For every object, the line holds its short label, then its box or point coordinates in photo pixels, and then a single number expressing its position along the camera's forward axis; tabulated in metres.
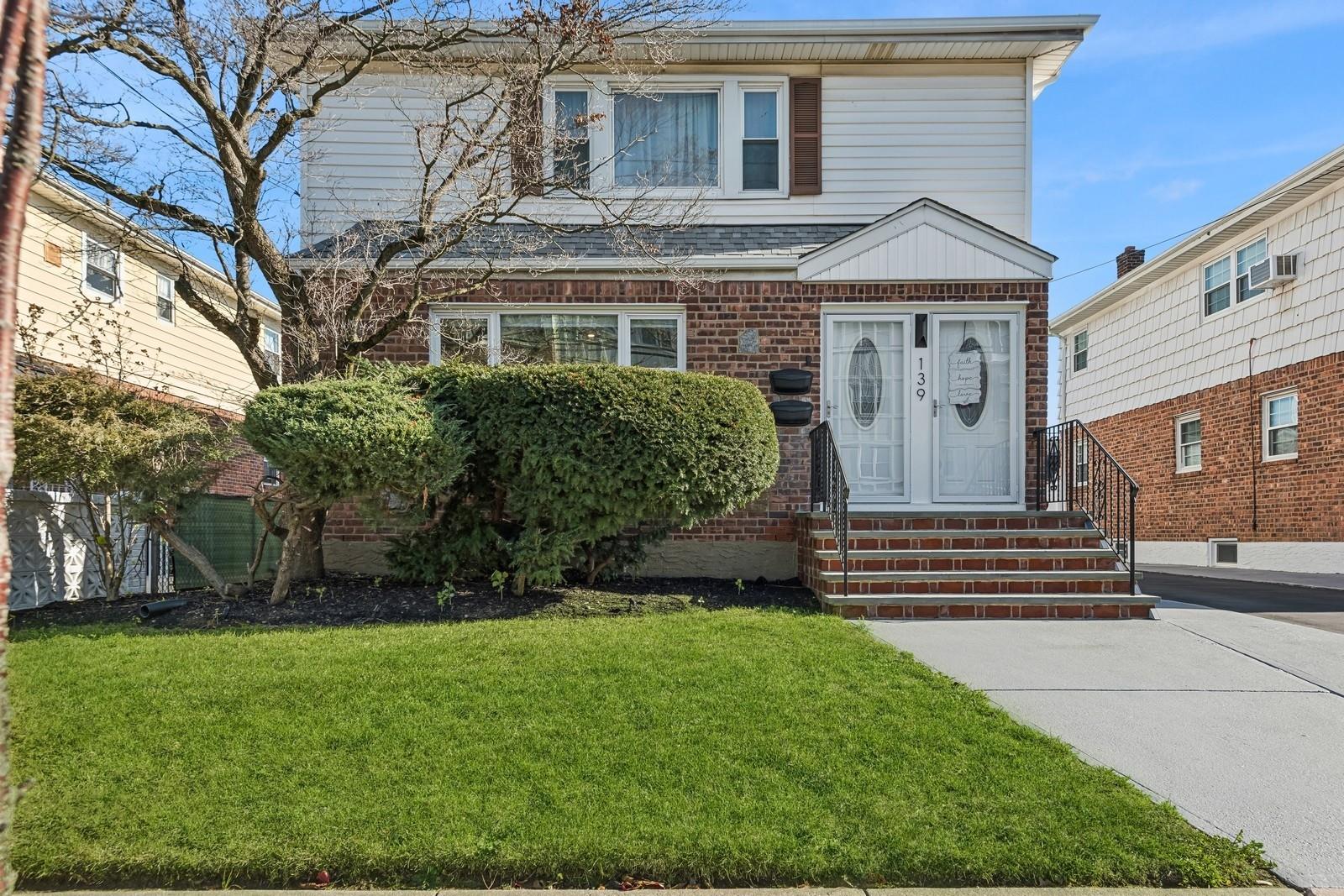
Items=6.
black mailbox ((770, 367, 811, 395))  8.43
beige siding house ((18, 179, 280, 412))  7.54
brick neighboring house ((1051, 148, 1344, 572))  11.28
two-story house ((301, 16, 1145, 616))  8.53
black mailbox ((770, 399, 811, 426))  8.38
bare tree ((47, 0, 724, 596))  6.73
